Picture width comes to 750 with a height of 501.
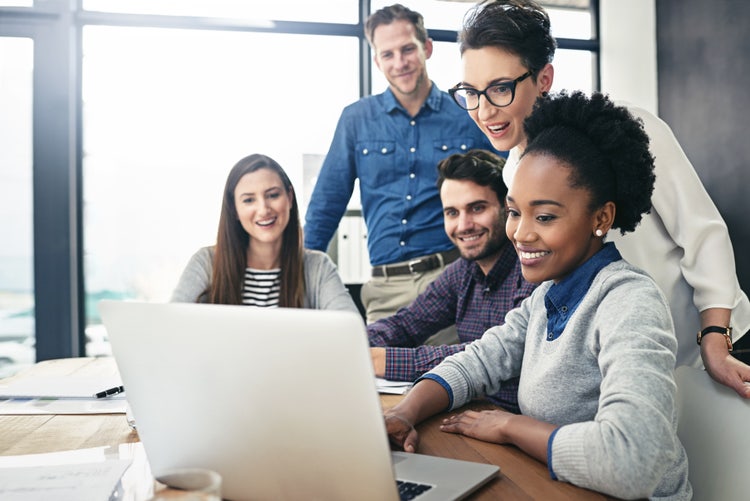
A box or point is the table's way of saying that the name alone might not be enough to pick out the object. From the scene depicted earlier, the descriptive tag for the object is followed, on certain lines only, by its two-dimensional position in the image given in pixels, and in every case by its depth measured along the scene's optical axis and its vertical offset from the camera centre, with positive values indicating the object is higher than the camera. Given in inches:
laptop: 25.3 -6.1
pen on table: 55.3 -11.5
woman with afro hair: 35.2 -3.7
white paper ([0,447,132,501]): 32.0 -11.6
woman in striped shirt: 84.0 -0.3
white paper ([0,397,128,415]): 50.9 -11.9
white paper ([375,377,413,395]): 55.5 -11.5
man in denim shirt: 105.8 +16.6
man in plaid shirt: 73.0 -2.0
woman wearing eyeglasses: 54.9 +4.6
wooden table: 32.2 -11.7
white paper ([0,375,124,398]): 56.0 -11.6
